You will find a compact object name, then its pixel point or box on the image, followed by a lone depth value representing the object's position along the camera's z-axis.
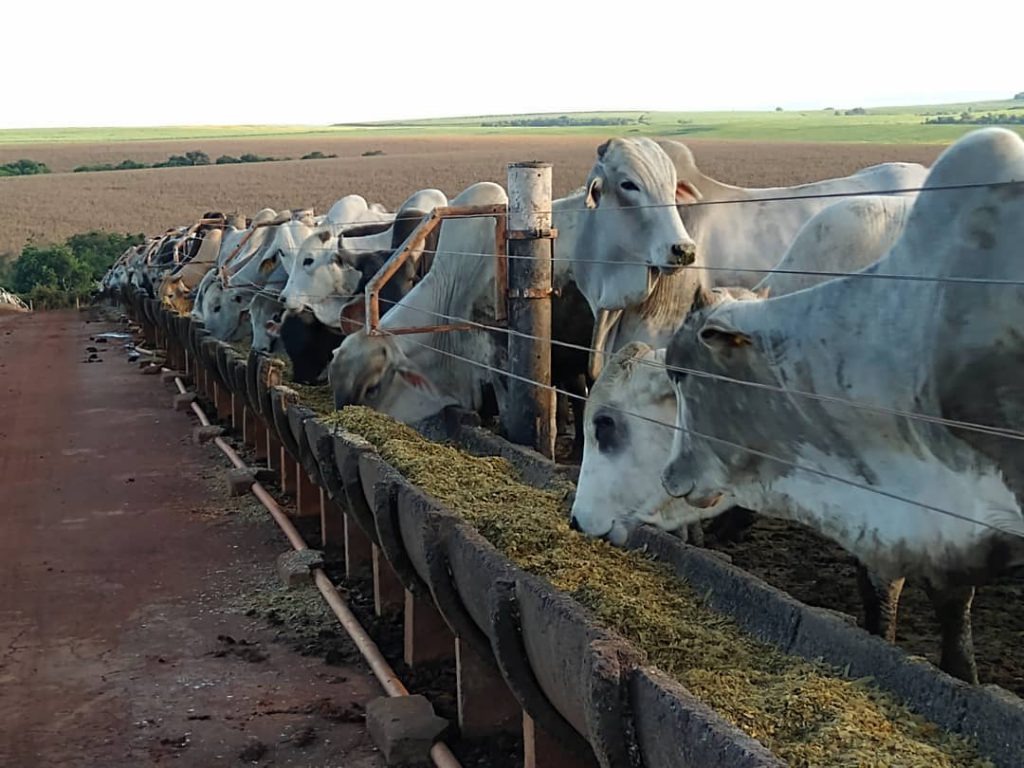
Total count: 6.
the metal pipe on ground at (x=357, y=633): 4.38
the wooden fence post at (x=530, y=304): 5.92
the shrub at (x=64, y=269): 33.22
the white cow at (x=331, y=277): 10.49
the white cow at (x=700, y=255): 6.55
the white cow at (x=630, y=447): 4.81
